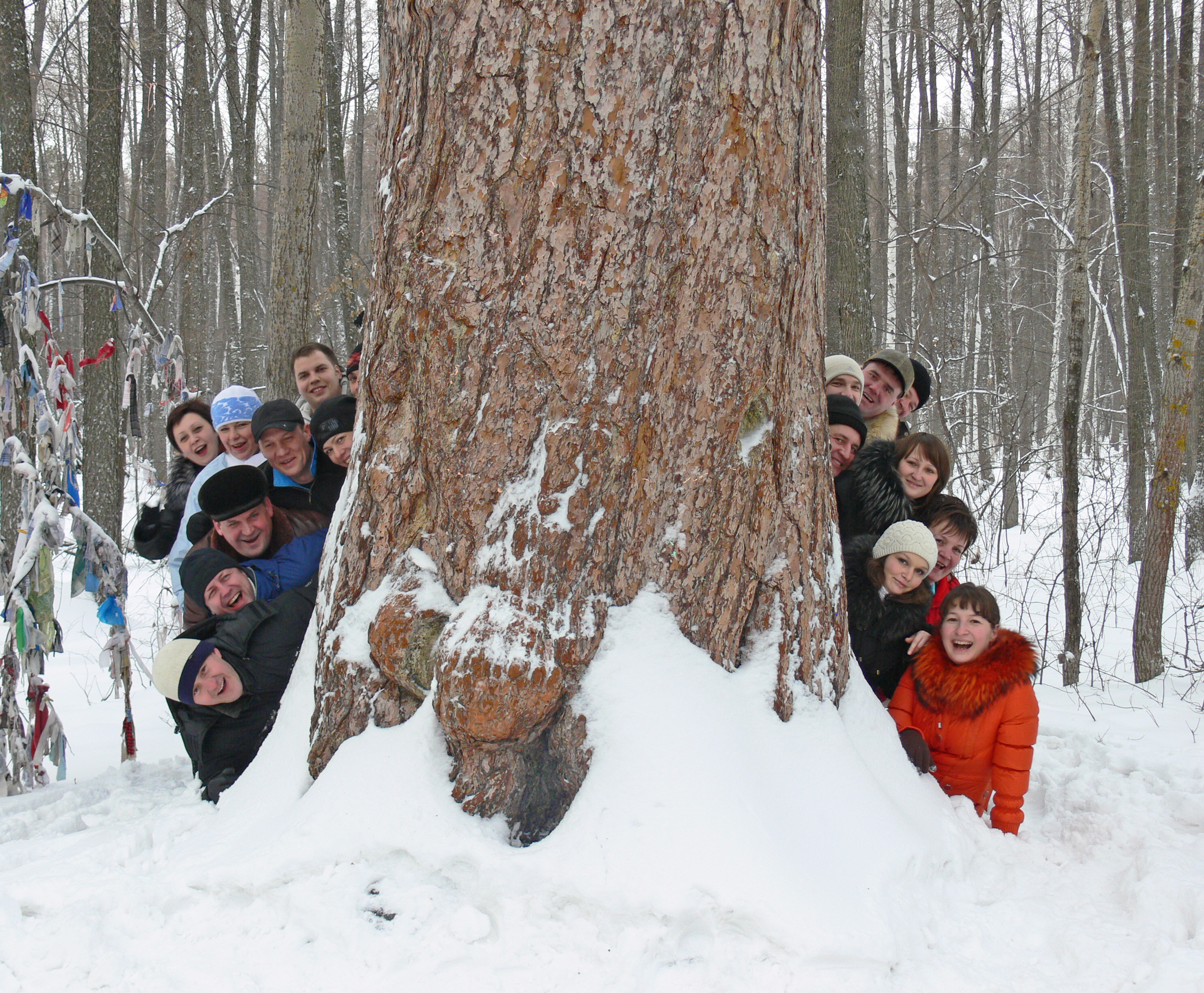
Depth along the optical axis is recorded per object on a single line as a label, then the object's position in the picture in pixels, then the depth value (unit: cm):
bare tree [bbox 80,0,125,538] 645
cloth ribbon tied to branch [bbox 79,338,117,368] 405
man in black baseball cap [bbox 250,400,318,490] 333
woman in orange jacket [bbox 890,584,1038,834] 260
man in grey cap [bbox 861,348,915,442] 377
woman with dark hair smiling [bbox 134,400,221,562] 371
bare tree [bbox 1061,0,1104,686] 524
